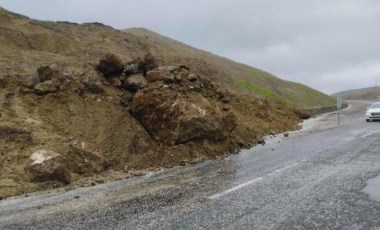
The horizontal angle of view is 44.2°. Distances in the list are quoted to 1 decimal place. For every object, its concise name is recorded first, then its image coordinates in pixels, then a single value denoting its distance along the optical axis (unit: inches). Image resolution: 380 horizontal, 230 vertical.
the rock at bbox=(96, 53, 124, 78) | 727.1
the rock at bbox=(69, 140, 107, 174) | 506.0
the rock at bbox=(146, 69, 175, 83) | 699.4
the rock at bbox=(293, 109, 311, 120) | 1441.9
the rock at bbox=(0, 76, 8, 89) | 650.3
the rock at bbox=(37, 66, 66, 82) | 673.6
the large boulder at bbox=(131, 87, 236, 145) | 616.7
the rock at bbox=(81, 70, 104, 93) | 677.2
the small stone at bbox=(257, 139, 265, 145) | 745.6
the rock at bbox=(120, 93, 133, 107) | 671.1
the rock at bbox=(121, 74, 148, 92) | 701.3
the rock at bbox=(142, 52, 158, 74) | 754.8
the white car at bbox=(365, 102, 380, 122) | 1114.7
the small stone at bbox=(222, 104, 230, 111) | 752.6
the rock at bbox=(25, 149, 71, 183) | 459.5
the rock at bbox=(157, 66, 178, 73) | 728.1
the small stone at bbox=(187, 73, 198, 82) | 759.9
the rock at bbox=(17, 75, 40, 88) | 659.4
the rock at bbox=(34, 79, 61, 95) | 645.9
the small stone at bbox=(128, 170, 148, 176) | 496.7
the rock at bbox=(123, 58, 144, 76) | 733.3
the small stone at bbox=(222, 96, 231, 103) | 817.5
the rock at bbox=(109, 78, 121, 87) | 714.2
